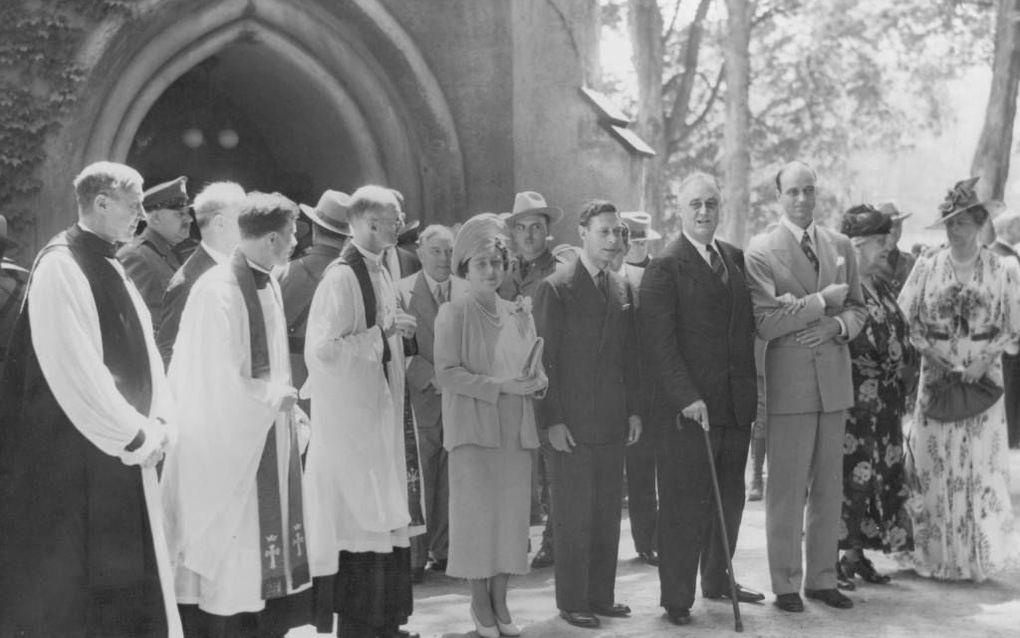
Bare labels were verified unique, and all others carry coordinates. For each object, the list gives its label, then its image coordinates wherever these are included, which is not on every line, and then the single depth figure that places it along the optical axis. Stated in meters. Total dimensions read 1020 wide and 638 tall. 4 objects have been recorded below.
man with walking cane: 6.89
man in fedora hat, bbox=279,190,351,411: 7.42
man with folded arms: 7.12
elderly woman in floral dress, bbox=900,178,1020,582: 7.90
